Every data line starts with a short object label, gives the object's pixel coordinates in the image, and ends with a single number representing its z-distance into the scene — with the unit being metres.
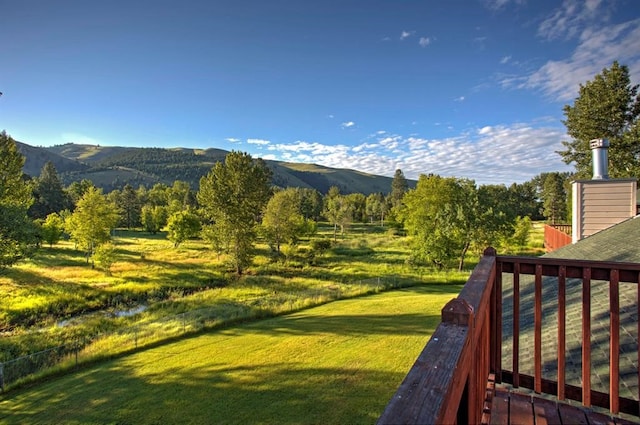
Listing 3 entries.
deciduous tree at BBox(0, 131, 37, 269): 16.52
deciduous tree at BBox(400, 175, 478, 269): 25.00
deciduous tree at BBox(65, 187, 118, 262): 27.44
